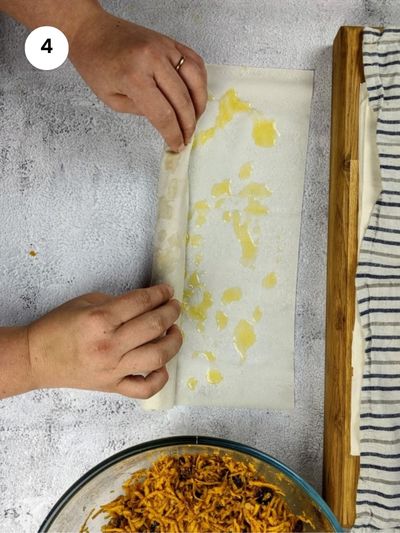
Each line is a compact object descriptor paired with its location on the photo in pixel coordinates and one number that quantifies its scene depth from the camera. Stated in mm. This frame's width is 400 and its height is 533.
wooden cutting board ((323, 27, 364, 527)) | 869
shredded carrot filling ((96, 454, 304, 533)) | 811
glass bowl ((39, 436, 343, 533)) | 803
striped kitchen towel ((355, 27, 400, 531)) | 853
